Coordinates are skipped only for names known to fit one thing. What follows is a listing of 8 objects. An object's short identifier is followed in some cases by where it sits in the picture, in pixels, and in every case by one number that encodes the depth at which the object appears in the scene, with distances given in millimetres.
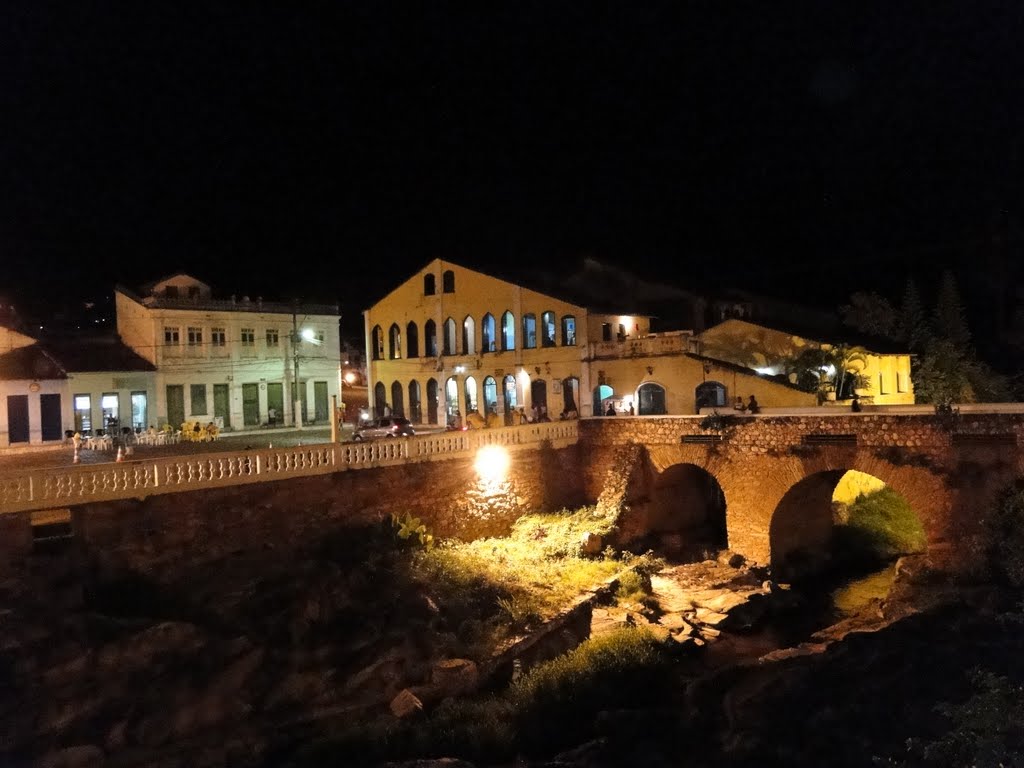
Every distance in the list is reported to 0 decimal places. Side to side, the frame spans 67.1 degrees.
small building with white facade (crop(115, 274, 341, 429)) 35281
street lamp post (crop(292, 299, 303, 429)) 34153
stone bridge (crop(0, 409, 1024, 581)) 17078
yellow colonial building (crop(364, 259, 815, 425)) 30938
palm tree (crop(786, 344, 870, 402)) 28375
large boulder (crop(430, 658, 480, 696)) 15680
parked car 29828
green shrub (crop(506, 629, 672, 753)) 14430
